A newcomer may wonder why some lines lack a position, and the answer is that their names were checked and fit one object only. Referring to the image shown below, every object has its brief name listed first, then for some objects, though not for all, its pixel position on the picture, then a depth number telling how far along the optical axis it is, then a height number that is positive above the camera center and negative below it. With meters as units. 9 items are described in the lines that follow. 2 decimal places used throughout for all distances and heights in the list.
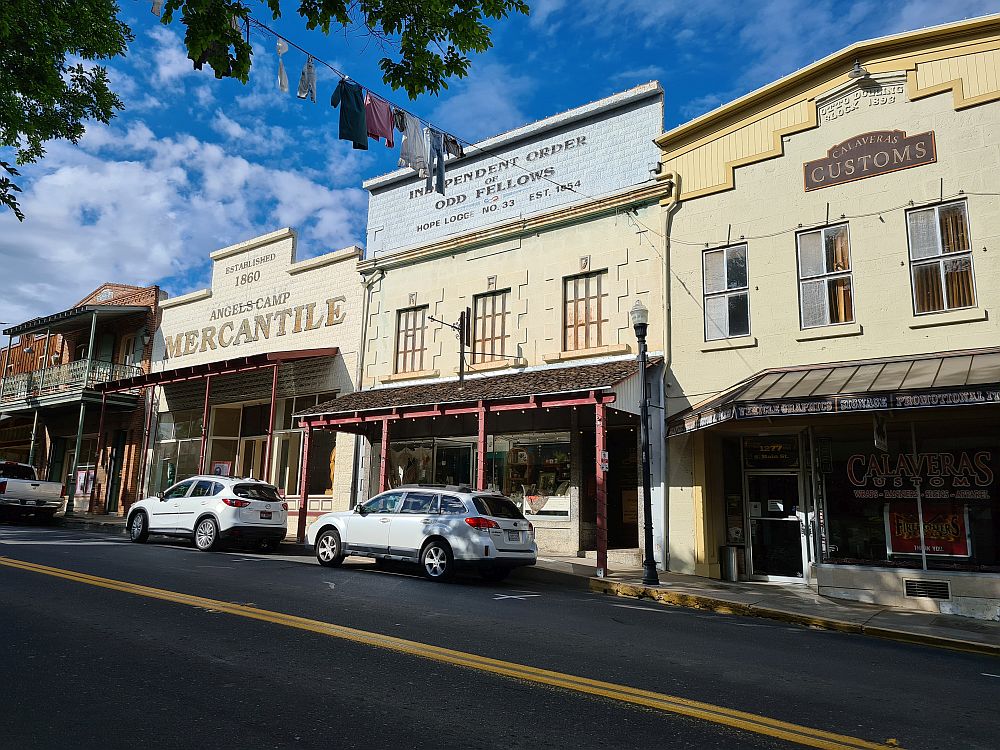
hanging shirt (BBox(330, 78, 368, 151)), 13.25 +6.97
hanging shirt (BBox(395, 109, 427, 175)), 14.95 +7.40
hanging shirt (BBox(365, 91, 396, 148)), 13.87 +7.30
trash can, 14.49 -0.77
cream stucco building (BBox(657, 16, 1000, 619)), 11.98 +3.61
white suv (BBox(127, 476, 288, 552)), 16.11 -0.07
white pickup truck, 22.25 +0.35
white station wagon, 12.27 -0.29
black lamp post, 12.63 +1.47
